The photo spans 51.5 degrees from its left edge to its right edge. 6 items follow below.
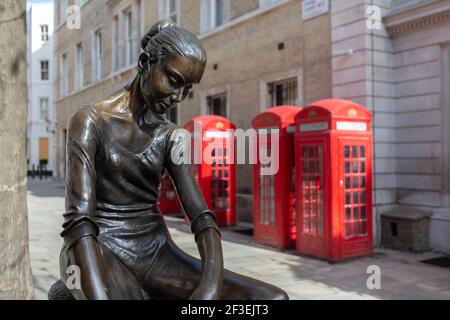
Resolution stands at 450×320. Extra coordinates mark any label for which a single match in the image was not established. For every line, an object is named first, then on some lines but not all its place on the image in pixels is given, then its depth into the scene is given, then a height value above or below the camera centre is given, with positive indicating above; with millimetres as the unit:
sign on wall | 10307 +3613
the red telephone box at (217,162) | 11570 +140
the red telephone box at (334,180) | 7879 -220
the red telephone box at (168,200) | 14516 -1003
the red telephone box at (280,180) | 9008 -248
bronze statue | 2086 -132
